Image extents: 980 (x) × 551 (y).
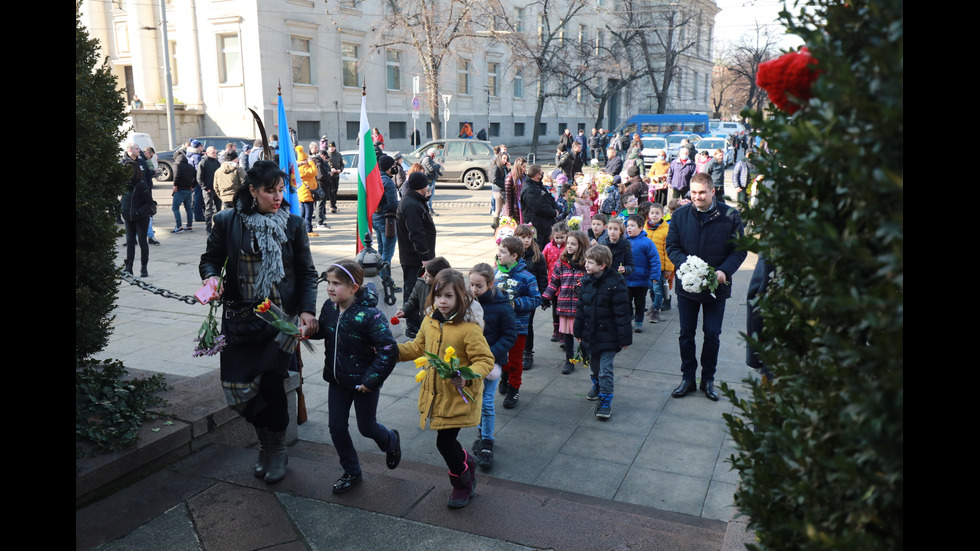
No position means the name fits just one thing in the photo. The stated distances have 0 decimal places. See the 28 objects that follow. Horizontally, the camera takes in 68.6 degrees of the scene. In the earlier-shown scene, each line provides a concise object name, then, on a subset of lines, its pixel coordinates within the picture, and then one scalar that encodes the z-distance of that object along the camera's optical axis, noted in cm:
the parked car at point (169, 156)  2567
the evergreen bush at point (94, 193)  425
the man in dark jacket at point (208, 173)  1510
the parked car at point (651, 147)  2972
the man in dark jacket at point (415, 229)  821
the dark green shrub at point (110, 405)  420
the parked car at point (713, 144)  3256
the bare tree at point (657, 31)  4359
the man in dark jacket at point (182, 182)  1558
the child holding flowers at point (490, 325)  524
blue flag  738
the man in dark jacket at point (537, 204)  957
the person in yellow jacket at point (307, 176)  1525
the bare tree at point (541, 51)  3256
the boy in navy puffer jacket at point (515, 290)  614
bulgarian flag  834
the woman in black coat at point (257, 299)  434
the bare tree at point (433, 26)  2875
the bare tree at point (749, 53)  5088
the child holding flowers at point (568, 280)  668
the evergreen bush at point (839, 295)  158
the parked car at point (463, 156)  2455
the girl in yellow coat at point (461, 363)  424
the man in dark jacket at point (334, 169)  1919
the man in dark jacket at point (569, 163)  1827
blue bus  3725
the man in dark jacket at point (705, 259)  640
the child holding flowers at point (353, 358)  434
